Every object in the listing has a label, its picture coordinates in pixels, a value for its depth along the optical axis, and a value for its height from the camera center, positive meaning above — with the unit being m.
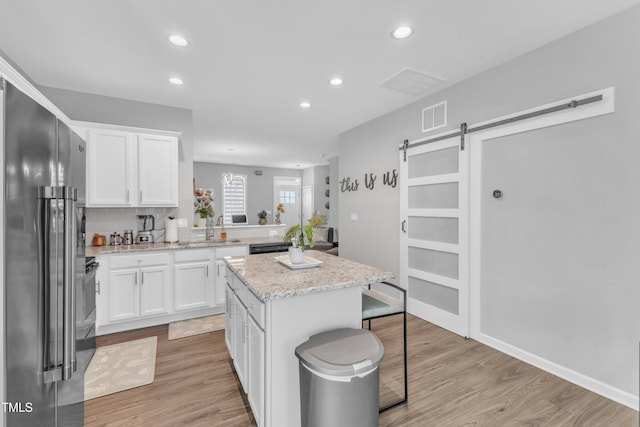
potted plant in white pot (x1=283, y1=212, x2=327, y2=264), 2.07 -0.19
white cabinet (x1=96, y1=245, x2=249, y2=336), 3.15 -0.86
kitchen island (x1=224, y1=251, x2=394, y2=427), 1.60 -0.63
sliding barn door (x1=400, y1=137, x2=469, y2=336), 3.13 -0.25
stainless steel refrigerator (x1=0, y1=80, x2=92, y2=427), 0.97 -0.19
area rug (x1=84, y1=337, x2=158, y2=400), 2.25 -1.34
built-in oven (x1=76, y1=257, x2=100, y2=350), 1.66 -0.65
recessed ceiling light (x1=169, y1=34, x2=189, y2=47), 2.33 +1.39
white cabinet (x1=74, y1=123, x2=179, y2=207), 3.27 +0.53
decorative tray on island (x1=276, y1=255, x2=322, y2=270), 2.11 -0.39
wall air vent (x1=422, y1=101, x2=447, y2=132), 3.35 +1.13
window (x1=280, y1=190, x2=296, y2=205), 10.11 +0.52
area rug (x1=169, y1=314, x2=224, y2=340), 3.22 -1.33
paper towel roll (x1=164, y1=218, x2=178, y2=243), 3.82 -0.24
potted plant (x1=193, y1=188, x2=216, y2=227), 4.28 +0.11
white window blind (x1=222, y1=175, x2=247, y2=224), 9.23 +0.47
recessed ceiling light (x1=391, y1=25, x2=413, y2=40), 2.23 +1.40
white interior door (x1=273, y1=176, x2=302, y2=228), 10.02 +0.55
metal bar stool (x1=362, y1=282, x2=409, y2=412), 2.01 -0.68
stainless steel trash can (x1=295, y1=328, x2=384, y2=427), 1.38 -0.83
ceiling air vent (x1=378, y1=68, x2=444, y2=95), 2.96 +1.39
